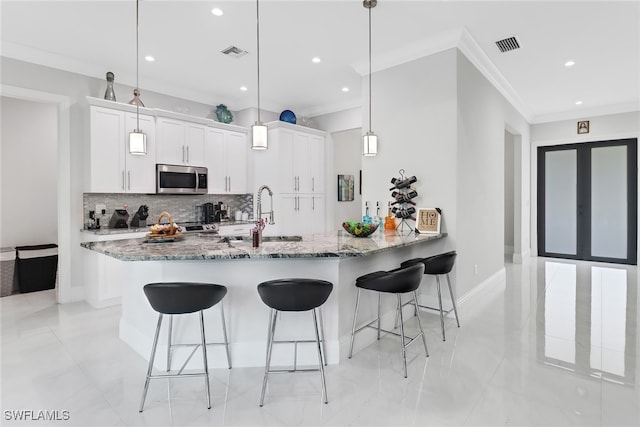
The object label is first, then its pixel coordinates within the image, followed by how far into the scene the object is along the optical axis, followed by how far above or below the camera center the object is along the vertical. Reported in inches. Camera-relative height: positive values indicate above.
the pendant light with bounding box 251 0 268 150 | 118.6 +25.2
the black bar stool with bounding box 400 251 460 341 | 126.3 -19.3
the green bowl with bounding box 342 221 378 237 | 131.1 -7.1
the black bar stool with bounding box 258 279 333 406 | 86.0 -21.1
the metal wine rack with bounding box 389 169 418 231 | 157.6 +5.2
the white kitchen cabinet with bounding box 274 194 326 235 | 225.1 -2.8
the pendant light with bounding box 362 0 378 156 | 146.2 +27.1
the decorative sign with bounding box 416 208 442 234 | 149.2 -4.5
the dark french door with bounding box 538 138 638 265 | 249.8 +6.1
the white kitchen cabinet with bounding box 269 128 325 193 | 223.5 +32.8
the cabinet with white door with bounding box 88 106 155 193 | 167.8 +26.8
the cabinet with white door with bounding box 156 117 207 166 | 190.4 +38.4
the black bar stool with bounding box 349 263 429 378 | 100.6 -20.7
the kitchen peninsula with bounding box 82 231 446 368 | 100.5 -22.1
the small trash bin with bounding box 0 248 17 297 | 178.7 -30.8
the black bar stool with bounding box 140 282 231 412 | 84.0 -21.2
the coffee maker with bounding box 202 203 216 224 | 217.8 -1.7
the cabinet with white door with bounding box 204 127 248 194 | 214.7 +31.2
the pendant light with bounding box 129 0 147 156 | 130.4 +25.1
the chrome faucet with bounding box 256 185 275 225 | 107.7 +0.6
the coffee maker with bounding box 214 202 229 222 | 223.9 -1.2
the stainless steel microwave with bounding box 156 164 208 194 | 189.5 +17.2
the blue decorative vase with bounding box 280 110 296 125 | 233.8 +61.8
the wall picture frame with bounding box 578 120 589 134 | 259.1 +60.7
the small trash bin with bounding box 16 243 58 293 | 184.7 -29.8
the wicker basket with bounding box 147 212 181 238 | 118.5 -7.6
